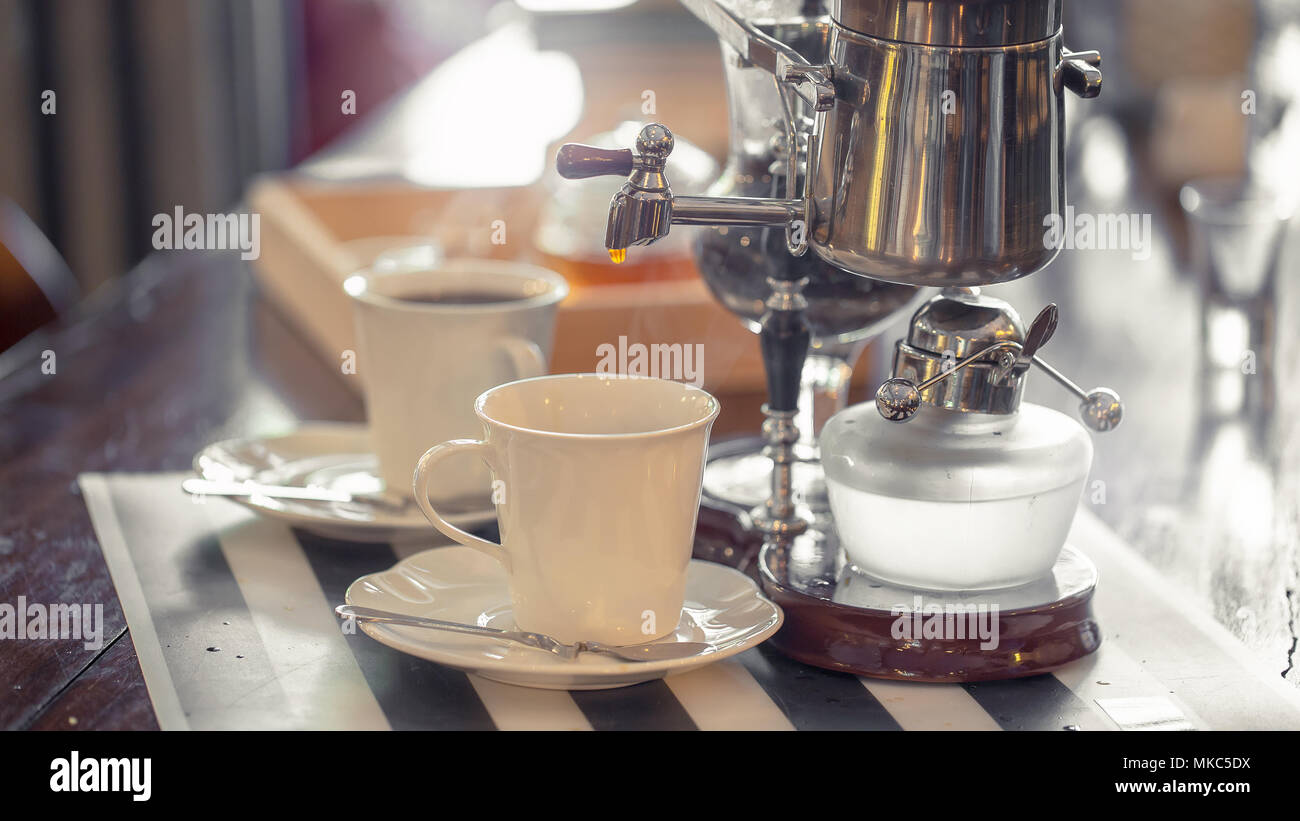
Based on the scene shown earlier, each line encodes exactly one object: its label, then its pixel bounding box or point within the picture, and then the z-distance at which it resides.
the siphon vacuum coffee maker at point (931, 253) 1.03
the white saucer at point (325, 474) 1.16
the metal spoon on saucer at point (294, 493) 1.17
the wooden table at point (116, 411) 1.06
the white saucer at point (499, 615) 1.03
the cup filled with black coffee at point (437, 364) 1.16
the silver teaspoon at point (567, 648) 1.03
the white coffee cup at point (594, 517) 1.02
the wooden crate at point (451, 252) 1.36
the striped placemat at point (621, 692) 1.02
